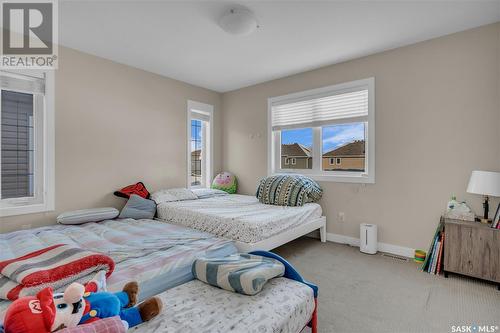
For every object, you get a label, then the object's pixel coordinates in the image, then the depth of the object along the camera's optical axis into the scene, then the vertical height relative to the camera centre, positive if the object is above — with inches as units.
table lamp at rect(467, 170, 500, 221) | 90.5 -6.1
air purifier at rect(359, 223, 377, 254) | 123.0 -35.7
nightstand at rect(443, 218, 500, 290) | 89.4 -31.0
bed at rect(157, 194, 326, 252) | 96.9 -23.4
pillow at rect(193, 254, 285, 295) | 58.3 -26.5
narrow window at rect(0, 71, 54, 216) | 107.7 +10.4
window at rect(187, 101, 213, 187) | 176.6 +16.6
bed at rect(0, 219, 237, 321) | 65.1 -26.1
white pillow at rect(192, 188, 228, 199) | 156.3 -17.5
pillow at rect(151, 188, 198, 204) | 136.6 -16.5
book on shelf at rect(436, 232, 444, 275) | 101.1 -36.0
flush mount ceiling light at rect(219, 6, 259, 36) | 91.1 +54.4
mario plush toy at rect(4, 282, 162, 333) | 36.0 -23.0
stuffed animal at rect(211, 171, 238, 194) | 182.2 -12.3
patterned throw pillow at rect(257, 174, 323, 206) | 133.0 -13.3
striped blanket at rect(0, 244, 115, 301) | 51.4 -23.2
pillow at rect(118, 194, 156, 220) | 123.3 -21.5
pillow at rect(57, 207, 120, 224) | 108.1 -22.3
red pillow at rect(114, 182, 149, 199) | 133.9 -13.6
